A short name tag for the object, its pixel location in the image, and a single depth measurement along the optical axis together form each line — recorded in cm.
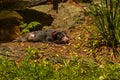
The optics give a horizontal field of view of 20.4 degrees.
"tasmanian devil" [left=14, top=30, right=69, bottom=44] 748
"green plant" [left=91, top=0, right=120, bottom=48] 667
